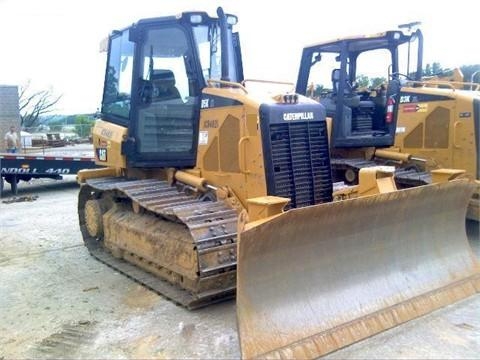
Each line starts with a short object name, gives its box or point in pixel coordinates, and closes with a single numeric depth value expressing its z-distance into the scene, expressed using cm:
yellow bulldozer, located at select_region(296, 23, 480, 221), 740
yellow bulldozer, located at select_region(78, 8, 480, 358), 382
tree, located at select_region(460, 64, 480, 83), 1790
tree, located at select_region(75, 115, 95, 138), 3349
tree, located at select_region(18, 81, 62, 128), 4378
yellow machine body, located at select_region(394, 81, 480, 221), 729
